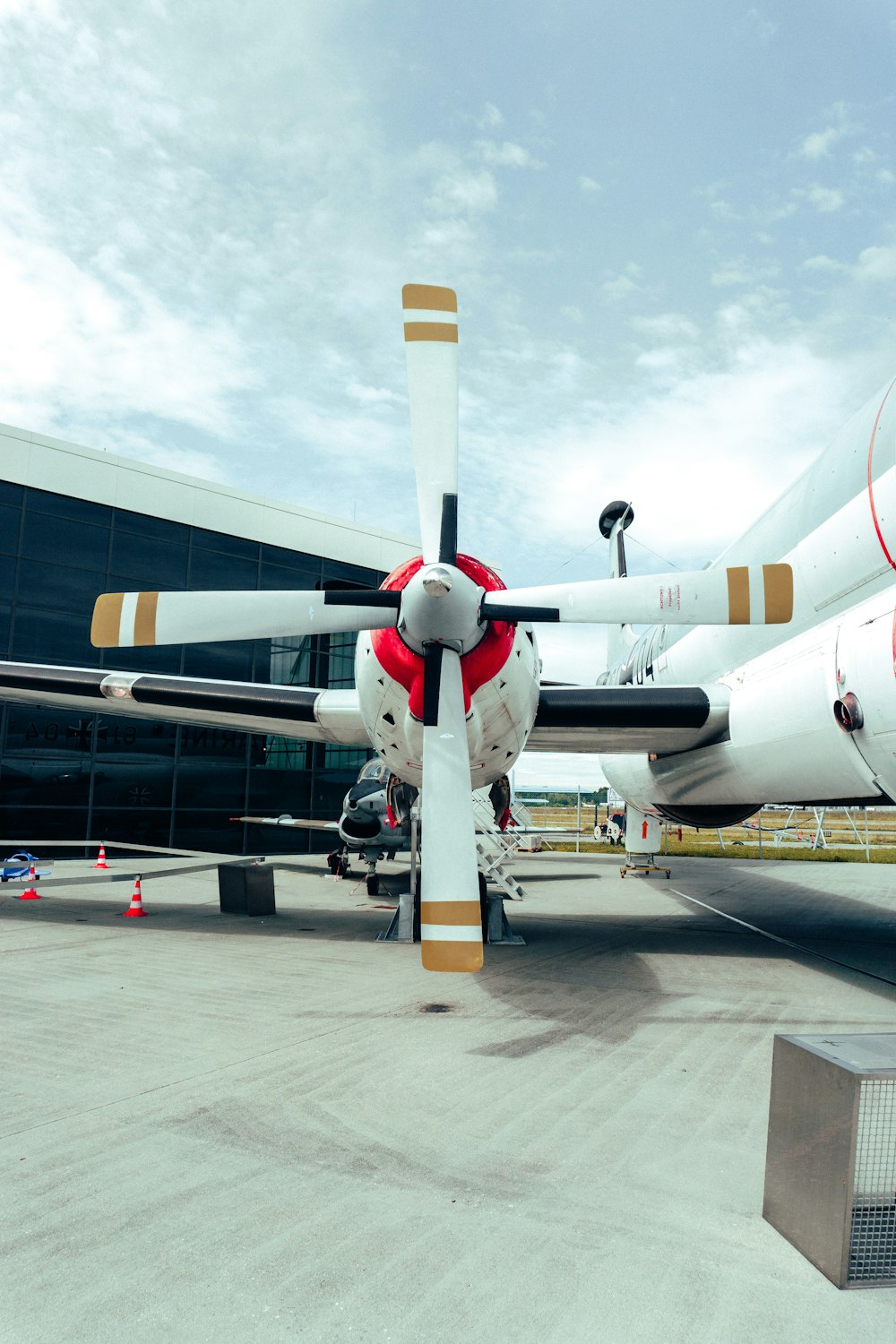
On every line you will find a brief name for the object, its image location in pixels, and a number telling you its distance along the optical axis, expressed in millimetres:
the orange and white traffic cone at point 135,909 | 11988
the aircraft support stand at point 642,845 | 19656
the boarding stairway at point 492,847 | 13508
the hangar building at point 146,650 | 19641
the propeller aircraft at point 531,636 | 6926
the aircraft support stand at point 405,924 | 10477
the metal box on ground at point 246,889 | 12289
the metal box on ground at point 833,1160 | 2889
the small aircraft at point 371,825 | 16172
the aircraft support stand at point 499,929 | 10188
